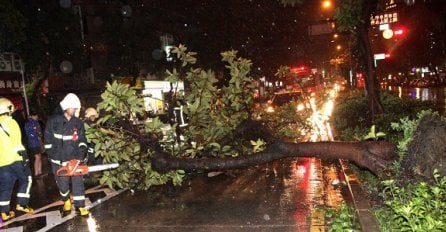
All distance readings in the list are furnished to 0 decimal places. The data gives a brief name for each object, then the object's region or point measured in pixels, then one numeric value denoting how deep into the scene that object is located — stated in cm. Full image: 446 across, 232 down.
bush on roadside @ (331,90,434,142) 866
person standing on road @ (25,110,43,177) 1127
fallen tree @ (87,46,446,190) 613
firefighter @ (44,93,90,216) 709
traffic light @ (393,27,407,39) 1595
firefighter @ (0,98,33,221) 718
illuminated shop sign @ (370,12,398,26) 1548
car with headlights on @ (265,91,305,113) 2128
